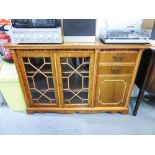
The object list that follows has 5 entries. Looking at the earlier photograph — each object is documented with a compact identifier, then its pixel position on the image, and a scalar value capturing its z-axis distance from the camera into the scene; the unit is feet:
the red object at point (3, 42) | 4.77
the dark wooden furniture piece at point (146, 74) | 4.47
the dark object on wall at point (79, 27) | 3.94
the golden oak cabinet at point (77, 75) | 4.21
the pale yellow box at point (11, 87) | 4.90
